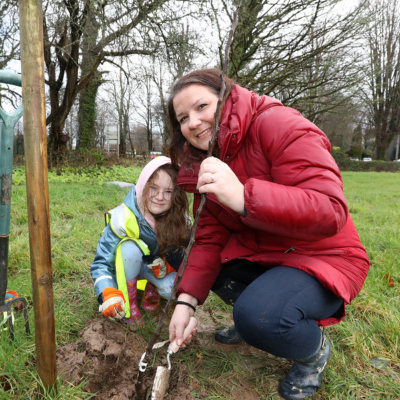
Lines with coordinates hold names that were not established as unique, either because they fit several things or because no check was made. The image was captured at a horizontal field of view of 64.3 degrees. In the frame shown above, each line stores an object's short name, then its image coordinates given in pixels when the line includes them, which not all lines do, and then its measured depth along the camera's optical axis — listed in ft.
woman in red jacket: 3.80
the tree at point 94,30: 21.65
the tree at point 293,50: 20.27
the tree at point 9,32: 20.49
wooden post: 3.14
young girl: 6.40
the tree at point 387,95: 72.95
